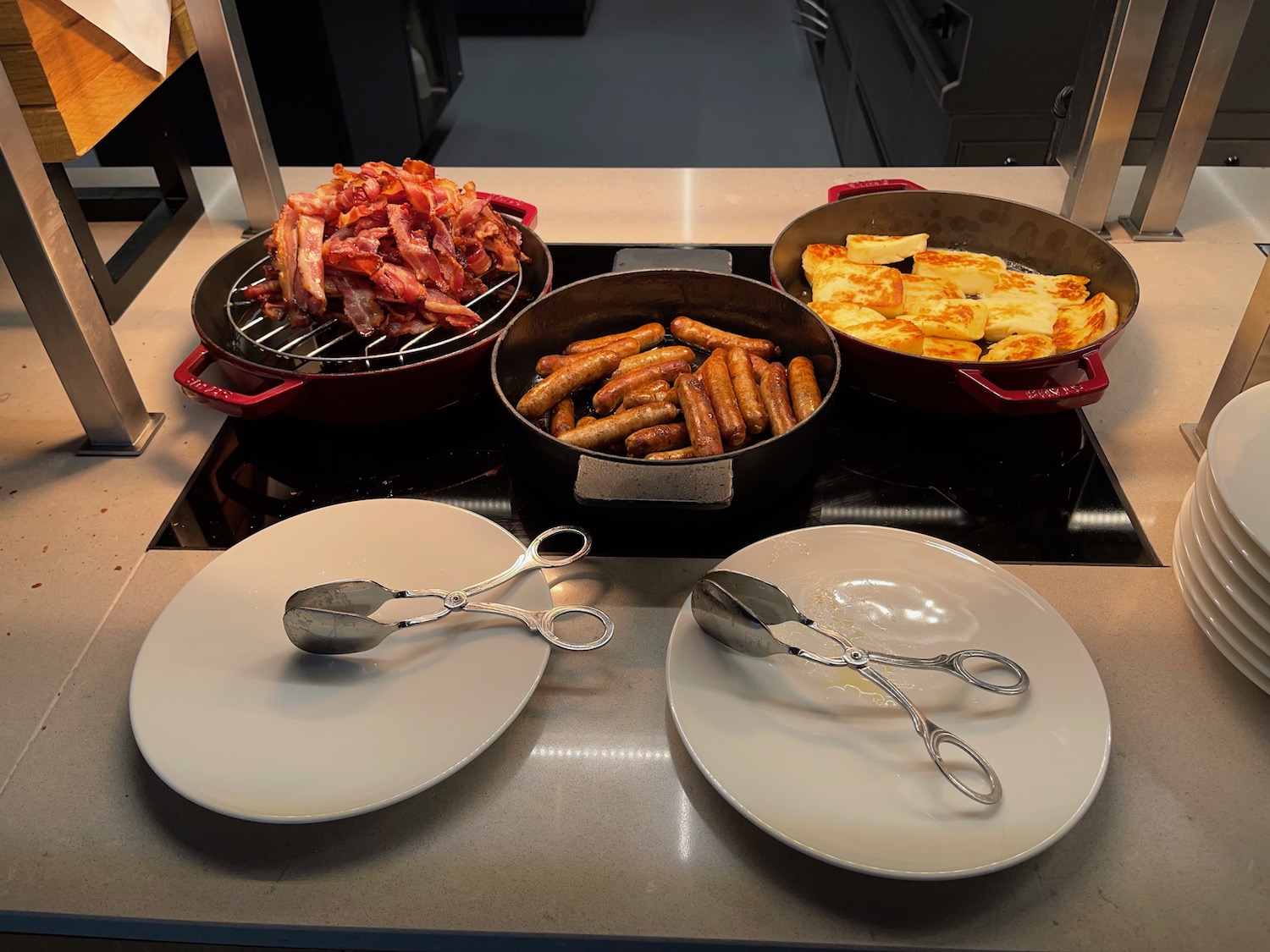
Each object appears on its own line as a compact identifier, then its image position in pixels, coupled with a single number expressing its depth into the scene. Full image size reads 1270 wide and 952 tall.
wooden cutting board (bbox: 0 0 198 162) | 1.35
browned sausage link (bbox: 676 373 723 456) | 1.14
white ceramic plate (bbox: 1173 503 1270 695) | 0.95
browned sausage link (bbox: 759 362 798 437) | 1.19
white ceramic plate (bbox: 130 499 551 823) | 0.86
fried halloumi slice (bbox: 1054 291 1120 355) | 1.36
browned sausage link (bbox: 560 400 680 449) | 1.18
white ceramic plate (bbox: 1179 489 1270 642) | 0.92
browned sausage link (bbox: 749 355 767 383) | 1.28
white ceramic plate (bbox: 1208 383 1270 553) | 0.91
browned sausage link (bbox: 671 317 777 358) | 1.34
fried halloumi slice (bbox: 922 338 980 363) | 1.38
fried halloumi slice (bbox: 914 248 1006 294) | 1.50
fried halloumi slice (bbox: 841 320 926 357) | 1.34
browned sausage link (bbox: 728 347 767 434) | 1.23
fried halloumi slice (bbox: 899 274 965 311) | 1.48
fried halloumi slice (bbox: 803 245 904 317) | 1.47
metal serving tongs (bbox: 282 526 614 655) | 0.94
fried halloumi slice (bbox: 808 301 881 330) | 1.42
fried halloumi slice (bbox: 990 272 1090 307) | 1.47
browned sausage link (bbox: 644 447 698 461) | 1.16
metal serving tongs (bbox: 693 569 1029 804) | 0.90
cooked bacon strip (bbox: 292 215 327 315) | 1.33
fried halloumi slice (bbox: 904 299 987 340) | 1.40
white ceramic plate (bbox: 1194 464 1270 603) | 0.90
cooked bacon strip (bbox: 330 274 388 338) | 1.37
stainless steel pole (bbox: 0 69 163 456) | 1.12
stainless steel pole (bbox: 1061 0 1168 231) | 1.62
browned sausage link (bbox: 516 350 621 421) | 1.24
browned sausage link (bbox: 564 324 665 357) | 1.34
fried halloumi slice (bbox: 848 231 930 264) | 1.57
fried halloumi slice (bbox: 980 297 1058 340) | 1.41
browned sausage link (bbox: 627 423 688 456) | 1.18
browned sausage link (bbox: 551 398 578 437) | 1.23
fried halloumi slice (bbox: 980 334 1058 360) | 1.33
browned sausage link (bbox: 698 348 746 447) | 1.19
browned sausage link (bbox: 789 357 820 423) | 1.19
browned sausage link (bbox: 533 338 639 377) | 1.31
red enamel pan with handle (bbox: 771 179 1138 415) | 1.19
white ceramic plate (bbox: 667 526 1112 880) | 0.80
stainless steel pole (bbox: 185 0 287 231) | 1.65
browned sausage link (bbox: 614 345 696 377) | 1.31
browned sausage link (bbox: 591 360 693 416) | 1.27
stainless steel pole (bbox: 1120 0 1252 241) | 1.56
